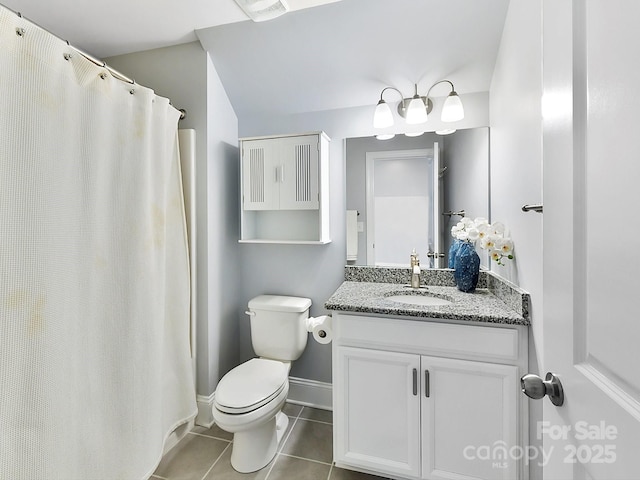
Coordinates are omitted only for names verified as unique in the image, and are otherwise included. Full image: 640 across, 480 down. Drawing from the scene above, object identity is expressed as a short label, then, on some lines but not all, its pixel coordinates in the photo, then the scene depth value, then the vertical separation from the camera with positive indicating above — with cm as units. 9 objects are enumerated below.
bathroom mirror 176 +28
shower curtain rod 121 +74
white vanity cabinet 119 -69
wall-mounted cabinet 187 +37
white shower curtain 97 -12
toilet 142 -76
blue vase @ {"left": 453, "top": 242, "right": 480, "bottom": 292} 159 -16
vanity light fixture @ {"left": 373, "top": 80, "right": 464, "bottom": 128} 167 +74
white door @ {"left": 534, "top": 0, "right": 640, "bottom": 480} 39 +0
